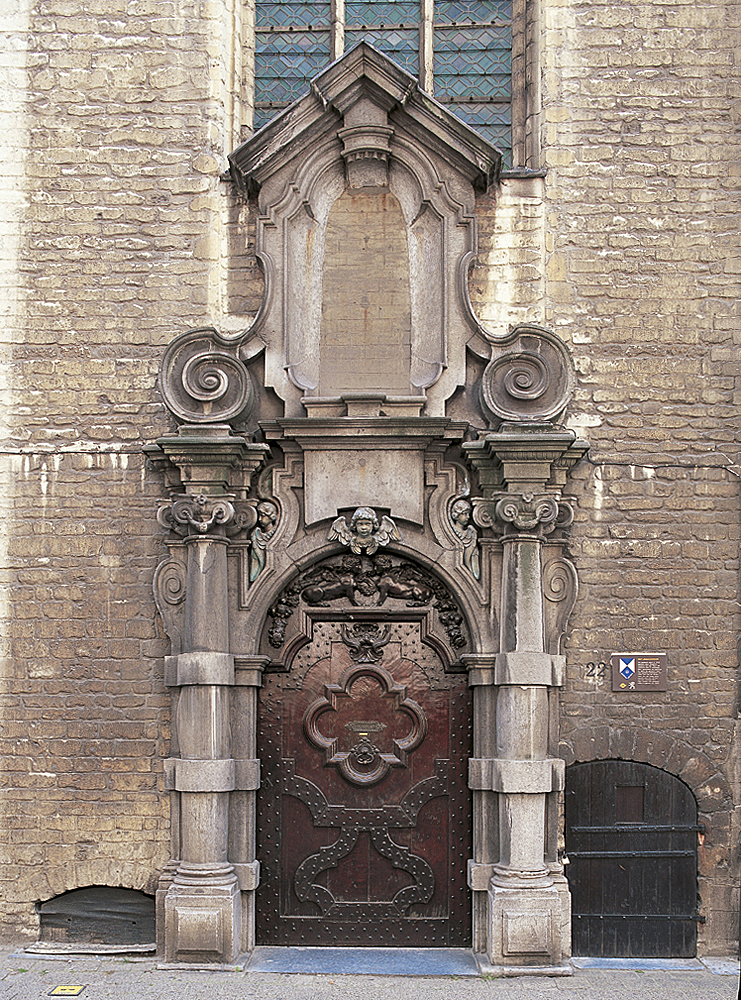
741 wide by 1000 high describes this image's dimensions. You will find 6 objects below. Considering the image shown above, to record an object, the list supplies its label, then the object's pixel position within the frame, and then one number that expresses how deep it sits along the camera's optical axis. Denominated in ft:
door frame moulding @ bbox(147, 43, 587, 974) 22.26
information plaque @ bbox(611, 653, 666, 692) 23.12
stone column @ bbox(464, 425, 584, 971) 21.71
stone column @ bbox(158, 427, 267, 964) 21.89
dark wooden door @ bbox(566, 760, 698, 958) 22.82
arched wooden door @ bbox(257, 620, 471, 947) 23.31
